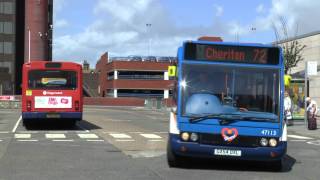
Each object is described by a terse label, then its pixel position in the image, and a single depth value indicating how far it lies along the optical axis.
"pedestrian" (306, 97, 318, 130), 27.22
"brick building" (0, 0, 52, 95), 105.56
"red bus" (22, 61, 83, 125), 24.66
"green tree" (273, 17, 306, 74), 43.04
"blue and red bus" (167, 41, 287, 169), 11.89
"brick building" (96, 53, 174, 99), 104.25
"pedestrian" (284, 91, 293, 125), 28.03
